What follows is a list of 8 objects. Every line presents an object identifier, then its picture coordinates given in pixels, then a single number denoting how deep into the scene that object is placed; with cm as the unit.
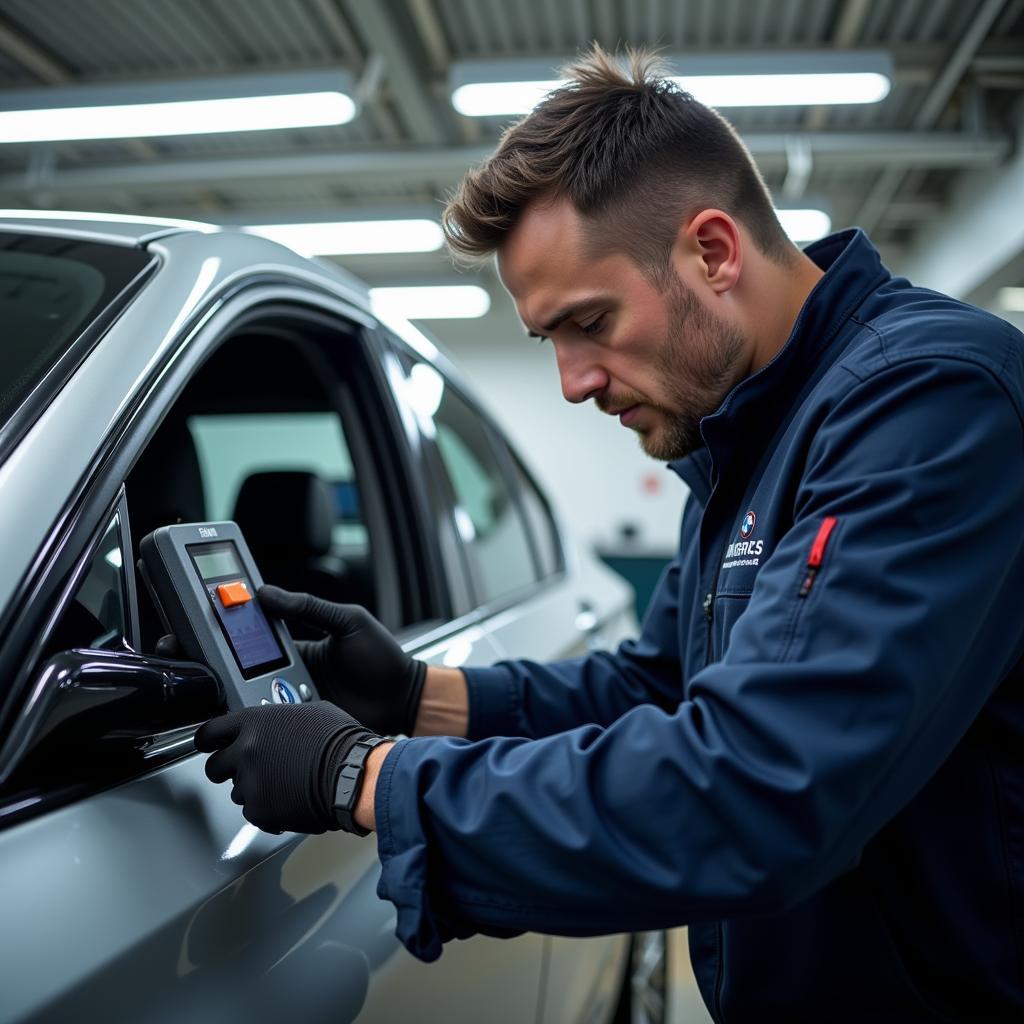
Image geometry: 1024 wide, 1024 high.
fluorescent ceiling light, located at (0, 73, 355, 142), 416
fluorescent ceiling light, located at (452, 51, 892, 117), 403
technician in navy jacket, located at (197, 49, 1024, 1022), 76
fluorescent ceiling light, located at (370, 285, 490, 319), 802
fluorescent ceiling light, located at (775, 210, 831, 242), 589
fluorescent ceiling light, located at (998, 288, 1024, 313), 684
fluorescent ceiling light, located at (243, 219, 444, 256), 591
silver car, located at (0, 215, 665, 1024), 66
